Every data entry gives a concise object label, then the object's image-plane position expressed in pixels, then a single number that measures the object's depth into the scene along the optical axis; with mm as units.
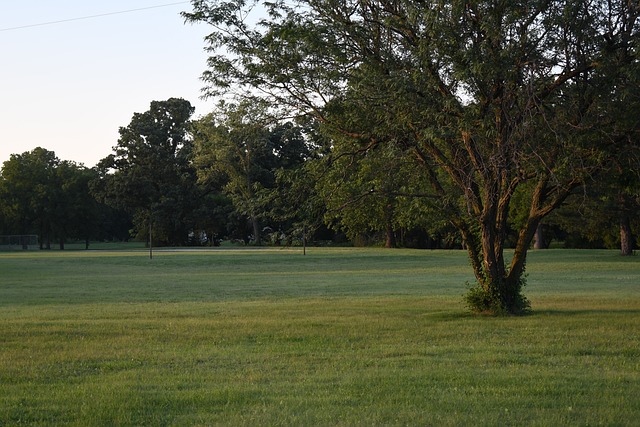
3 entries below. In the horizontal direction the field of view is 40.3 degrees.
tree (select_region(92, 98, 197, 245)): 97562
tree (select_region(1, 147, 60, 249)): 103375
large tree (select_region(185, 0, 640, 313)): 15828
